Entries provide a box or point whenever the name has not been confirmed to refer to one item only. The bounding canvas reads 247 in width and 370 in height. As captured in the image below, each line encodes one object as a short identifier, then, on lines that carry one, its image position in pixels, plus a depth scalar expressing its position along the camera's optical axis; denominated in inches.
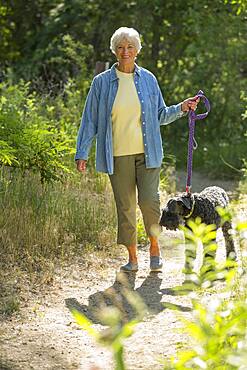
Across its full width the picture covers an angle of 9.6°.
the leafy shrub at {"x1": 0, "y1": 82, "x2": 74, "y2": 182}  460.4
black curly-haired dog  409.4
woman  425.0
